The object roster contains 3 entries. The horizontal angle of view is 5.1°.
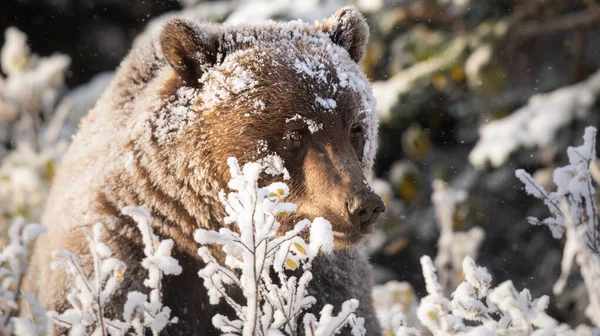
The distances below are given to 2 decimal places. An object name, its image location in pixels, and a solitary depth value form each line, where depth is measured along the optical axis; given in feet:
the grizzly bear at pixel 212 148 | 31.94
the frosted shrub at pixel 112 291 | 31.03
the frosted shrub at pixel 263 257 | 30.81
